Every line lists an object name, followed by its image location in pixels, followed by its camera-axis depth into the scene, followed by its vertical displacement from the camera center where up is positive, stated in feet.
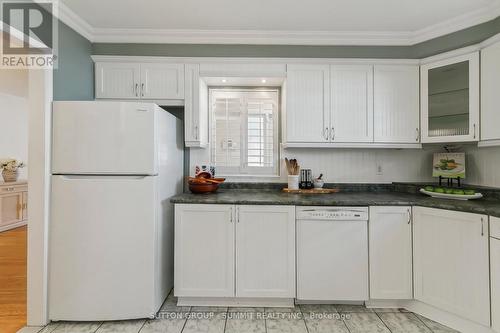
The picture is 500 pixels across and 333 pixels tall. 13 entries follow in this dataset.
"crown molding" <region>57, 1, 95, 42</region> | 6.57 +4.39
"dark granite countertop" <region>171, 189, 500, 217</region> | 5.92 -0.94
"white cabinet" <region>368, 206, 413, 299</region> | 6.58 -2.40
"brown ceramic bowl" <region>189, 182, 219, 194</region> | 7.77 -0.69
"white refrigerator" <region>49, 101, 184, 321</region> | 5.98 -1.15
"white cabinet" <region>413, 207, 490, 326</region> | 5.54 -2.40
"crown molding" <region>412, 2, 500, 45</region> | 6.53 +4.38
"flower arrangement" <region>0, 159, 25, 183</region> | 14.26 -0.23
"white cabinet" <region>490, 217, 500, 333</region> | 5.28 -2.34
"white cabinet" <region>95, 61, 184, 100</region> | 7.86 +2.92
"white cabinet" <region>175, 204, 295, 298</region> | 6.65 -2.41
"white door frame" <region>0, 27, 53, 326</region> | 5.95 -0.79
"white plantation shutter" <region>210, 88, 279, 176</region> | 9.14 +1.42
